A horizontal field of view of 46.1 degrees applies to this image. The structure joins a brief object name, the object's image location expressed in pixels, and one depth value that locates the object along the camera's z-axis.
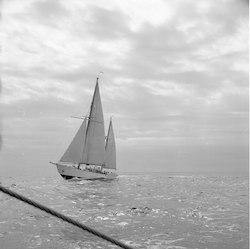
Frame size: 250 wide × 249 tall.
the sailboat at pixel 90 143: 57.97
